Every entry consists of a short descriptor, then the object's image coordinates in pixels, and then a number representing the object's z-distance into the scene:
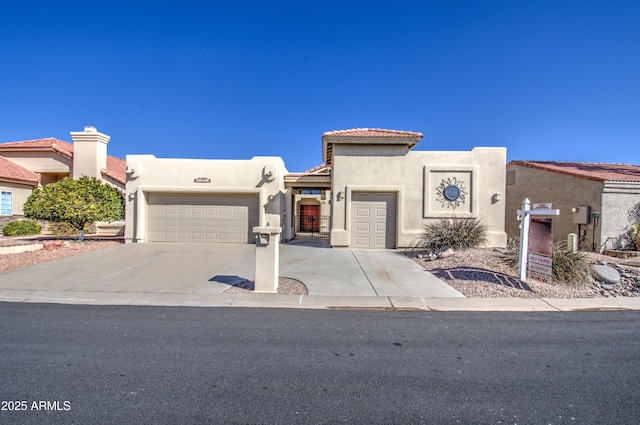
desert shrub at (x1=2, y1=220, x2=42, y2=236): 18.69
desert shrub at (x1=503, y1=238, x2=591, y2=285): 8.12
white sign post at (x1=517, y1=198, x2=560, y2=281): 8.17
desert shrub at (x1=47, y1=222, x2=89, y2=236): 15.47
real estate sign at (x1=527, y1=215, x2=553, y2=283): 7.85
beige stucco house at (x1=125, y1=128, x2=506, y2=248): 14.69
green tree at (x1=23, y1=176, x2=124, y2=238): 14.57
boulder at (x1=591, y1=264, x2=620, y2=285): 8.20
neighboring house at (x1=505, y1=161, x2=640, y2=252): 14.41
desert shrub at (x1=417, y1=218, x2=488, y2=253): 12.47
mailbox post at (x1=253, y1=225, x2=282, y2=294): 7.51
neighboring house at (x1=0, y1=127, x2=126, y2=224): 19.97
